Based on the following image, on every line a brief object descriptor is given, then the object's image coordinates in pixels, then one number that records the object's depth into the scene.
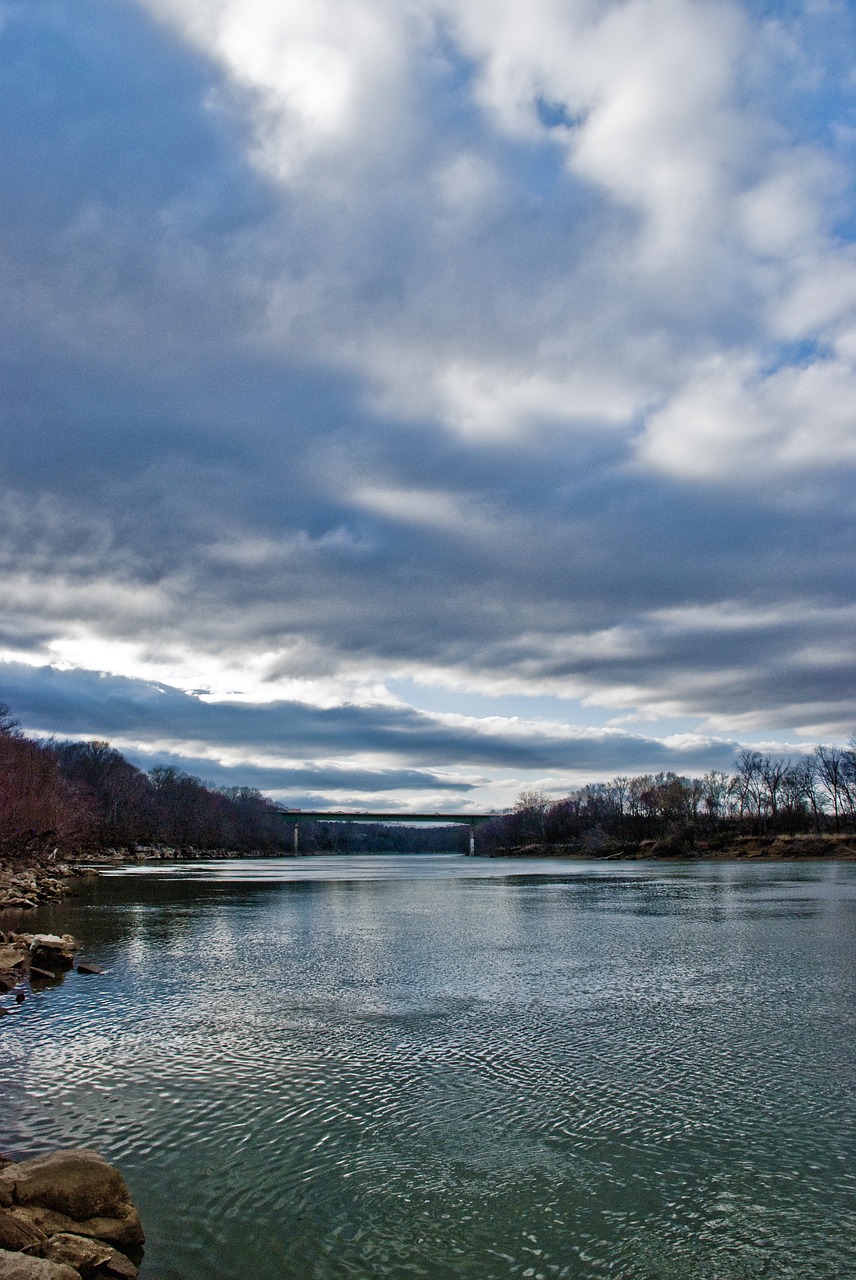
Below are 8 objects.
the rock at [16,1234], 8.38
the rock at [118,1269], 8.55
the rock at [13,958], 25.66
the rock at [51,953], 26.92
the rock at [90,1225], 8.97
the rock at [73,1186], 9.34
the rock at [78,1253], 8.46
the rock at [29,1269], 7.62
